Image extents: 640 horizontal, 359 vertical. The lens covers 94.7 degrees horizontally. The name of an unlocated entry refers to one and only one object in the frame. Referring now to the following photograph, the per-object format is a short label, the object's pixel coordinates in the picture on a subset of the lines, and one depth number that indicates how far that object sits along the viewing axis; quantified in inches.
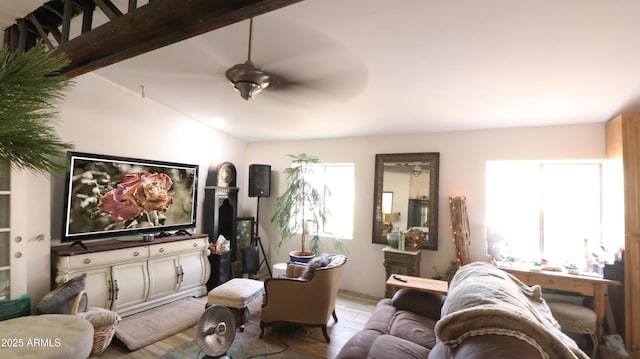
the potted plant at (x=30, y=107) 16.3
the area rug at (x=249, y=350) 103.0
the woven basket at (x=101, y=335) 98.9
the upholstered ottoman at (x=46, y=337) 66.4
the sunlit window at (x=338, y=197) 179.9
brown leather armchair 111.1
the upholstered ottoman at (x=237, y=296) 118.0
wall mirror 150.0
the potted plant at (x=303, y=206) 171.2
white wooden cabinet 117.6
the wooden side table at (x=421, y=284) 104.8
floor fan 84.1
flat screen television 122.2
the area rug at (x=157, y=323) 111.0
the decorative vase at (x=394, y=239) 148.3
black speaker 185.3
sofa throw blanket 45.4
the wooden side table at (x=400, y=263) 140.9
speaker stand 191.7
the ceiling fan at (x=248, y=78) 72.6
